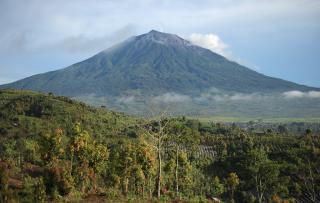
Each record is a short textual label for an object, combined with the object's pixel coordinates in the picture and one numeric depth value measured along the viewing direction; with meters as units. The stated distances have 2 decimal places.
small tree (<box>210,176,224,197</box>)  76.81
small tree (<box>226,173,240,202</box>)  74.69
